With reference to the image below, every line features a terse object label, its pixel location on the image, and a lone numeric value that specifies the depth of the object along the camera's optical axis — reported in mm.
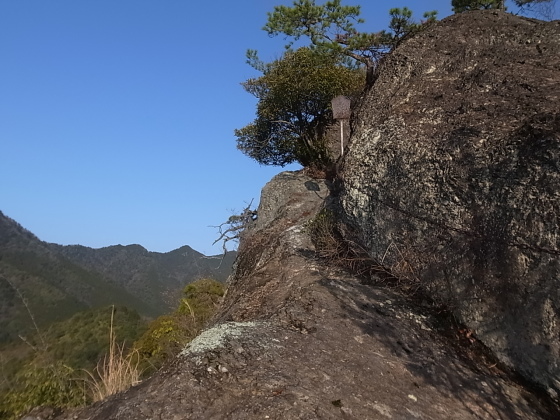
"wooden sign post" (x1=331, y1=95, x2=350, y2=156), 9086
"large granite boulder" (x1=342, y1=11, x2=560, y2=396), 4332
